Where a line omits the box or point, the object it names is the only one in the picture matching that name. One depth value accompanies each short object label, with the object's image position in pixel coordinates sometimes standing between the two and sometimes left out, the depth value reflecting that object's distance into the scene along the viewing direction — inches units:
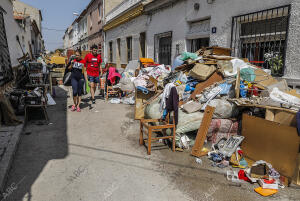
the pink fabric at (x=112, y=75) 346.0
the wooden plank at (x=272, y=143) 120.1
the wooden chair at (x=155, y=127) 149.6
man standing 294.7
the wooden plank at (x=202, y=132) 153.6
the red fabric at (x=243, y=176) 124.0
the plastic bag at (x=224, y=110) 168.9
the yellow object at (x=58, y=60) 601.4
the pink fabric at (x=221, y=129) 167.0
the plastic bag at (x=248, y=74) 187.8
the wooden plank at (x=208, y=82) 205.7
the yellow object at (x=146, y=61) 360.5
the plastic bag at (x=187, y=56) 249.4
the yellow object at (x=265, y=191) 110.5
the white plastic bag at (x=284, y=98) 136.3
